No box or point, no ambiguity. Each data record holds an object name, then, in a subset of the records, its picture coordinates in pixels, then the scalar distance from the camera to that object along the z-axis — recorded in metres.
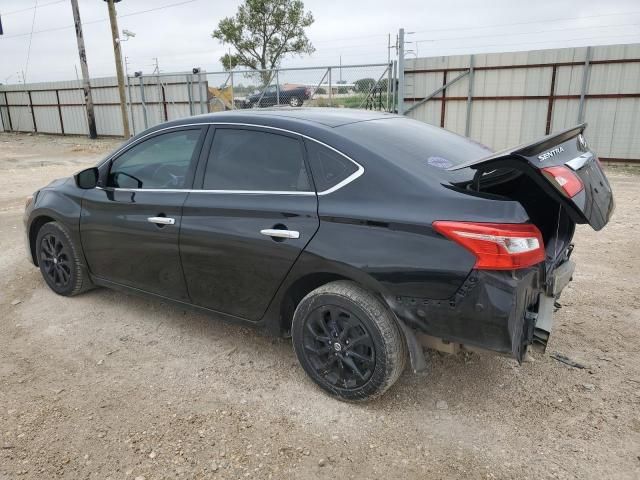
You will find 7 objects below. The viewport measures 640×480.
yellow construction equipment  17.06
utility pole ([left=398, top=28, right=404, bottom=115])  12.92
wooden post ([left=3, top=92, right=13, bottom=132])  27.94
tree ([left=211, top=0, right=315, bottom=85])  36.56
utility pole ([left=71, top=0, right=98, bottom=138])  21.53
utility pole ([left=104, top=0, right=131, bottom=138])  20.09
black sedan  2.46
